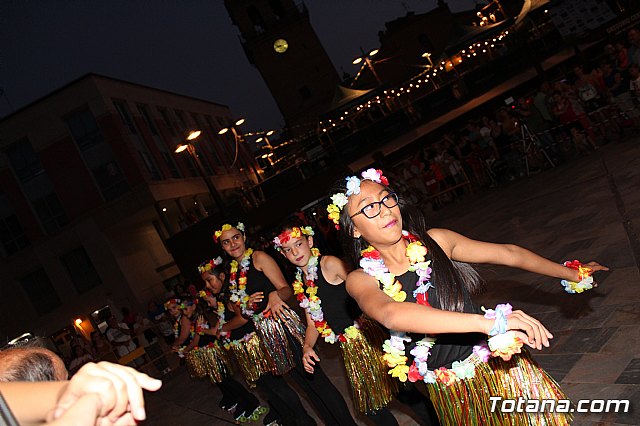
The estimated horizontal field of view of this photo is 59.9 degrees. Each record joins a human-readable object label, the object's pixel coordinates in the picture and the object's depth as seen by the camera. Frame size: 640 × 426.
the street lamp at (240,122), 18.12
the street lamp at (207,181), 16.08
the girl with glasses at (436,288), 2.46
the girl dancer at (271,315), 4.73
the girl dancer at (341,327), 3.58
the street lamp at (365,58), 22.71
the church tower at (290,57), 38.34
